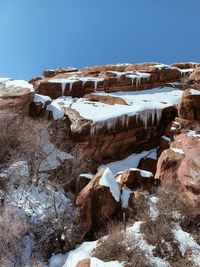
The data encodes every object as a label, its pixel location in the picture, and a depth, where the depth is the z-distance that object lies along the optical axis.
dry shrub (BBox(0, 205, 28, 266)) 10.91
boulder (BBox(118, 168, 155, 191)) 14.13
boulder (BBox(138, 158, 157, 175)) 19.55
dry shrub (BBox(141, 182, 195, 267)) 10.70
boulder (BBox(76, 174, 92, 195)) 14.62
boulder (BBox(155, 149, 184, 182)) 14.62
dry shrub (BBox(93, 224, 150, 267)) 10.23
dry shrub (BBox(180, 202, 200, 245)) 11.72
